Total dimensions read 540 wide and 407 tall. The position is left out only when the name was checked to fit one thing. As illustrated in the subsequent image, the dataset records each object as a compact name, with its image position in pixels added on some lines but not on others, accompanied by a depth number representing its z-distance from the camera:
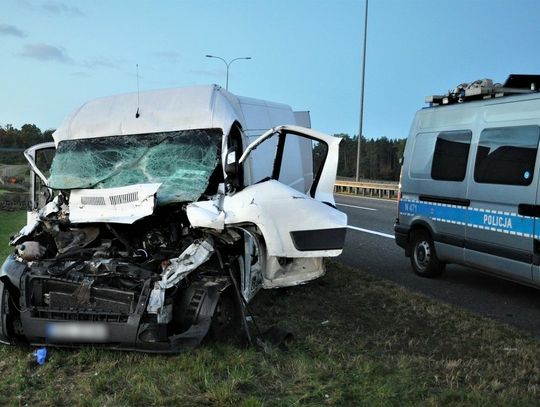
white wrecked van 4.57
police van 6.27
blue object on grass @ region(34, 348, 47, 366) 4.51
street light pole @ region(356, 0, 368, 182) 29.72
